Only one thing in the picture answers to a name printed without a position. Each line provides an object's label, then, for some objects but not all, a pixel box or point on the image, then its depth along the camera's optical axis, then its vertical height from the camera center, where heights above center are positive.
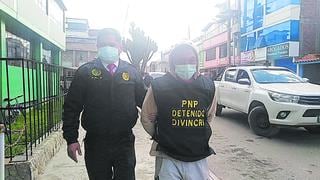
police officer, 2.02 -0.31
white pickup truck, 4.87 -0.42
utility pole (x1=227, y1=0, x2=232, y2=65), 25.45 +5.22
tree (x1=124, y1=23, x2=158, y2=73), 20.11 +2.87
